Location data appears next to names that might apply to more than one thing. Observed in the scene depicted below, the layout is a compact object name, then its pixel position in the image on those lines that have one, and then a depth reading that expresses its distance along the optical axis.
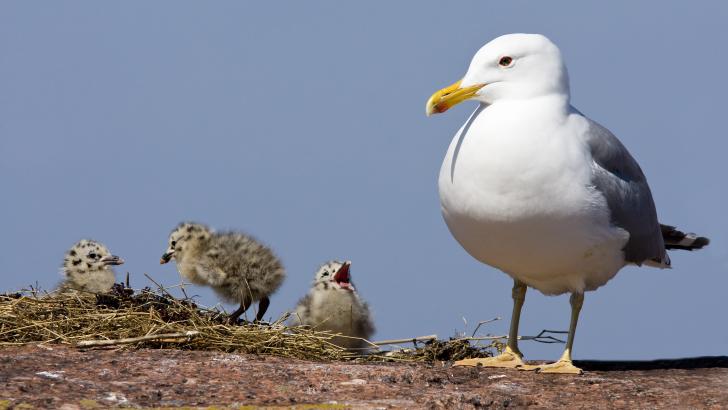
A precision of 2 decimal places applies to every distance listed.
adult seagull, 16.00
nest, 16.66
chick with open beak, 19.70
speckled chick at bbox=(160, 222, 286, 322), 20.56
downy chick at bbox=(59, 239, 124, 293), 20.17
